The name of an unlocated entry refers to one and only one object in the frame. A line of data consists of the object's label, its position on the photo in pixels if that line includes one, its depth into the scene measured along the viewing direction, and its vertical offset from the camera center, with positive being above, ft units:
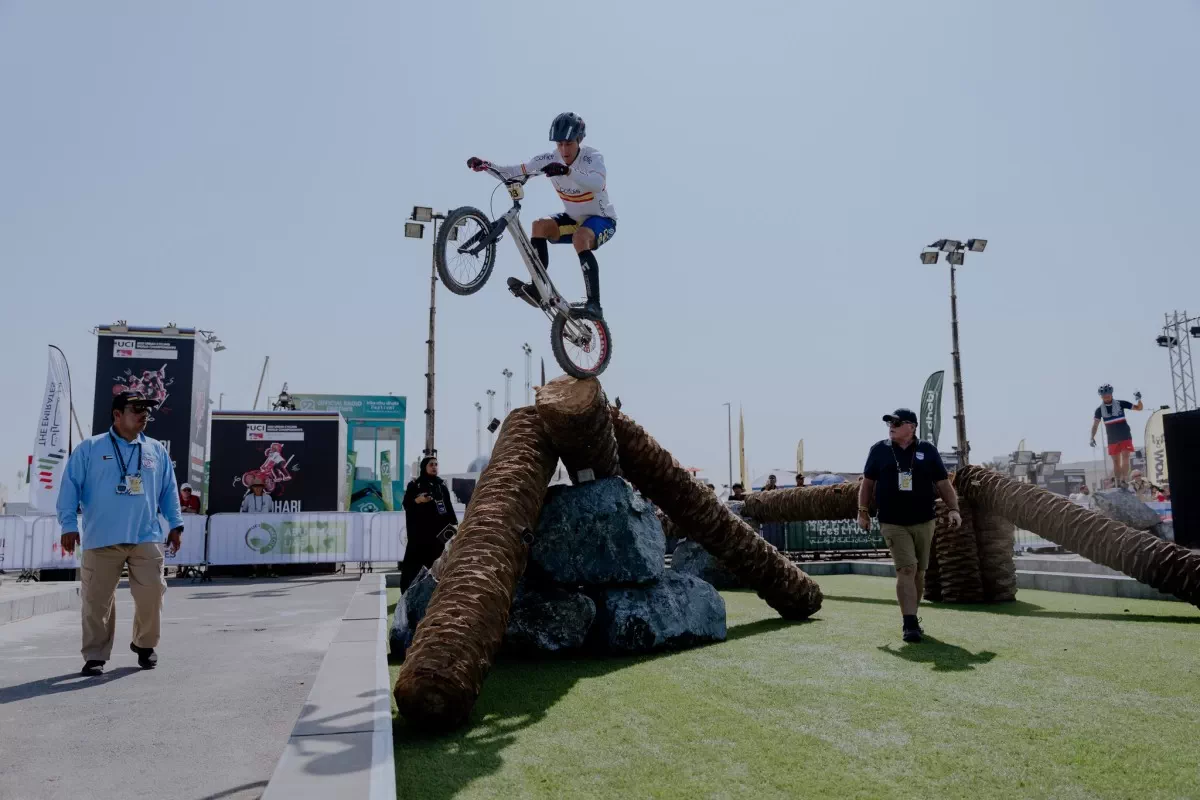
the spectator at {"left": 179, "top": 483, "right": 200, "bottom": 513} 58.03 +0.16
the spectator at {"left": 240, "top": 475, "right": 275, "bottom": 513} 59.21 -0.06
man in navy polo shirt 21.44 -0.06
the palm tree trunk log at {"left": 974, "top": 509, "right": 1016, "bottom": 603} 29.76 -2.33
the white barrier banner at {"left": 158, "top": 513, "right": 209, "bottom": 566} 55.77 -2.57
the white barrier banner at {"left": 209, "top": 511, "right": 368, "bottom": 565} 57.11 -2.43
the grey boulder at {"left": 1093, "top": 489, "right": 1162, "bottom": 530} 51.88 -1.28
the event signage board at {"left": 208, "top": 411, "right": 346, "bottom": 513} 62.39 +3.07
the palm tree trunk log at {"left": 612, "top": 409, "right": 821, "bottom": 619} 24.21 -1.12
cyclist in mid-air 23.63 +8.26
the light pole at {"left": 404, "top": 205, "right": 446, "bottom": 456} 60.70 +10.08
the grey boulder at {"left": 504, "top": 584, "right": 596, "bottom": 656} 19.71 -2.89
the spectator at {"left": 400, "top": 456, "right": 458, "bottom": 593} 31.78 -0.74
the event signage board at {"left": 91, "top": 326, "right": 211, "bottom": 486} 61.21 +8.92
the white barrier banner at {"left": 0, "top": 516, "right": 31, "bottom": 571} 53.31 -2.31
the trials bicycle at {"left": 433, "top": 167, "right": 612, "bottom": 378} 22.25 +5.62
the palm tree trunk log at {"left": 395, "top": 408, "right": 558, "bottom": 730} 13.39 -1.64
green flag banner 84.33 +8.16
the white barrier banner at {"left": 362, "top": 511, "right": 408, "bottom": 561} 60.08 -2.58
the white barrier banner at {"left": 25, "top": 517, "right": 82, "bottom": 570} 53.57 -2.62
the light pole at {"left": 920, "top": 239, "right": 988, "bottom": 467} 76.84 +16.42
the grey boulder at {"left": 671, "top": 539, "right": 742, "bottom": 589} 38.22 -3.22
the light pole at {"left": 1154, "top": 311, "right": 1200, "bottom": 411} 123.75 +21.50
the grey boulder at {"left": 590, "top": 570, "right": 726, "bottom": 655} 19.86 -2.86
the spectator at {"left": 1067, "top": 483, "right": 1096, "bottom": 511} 72.61 -0.90
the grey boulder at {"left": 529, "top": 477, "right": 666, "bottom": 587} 20.62 -1.16
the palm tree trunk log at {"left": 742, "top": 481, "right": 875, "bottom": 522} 34.63 -0.45
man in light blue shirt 19.66 -0.51
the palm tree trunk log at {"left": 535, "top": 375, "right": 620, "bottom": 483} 20.92 +1.78
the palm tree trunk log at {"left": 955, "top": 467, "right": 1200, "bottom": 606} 24.94 -1.40
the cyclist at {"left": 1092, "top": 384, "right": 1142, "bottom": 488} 64.49 +4.65
